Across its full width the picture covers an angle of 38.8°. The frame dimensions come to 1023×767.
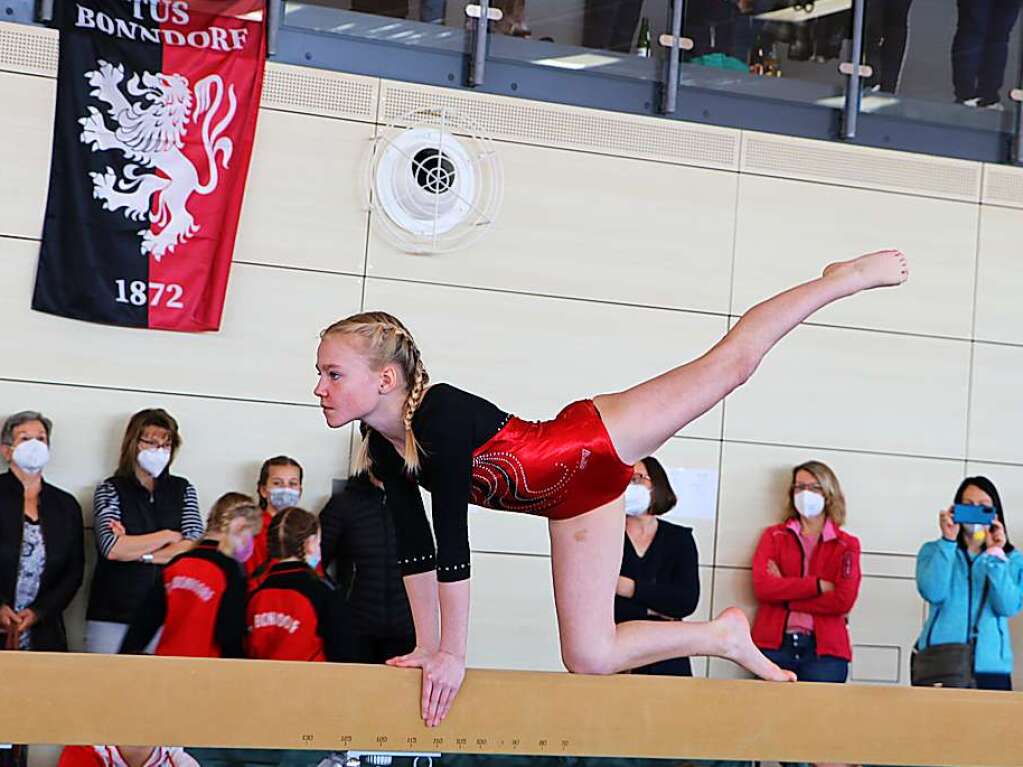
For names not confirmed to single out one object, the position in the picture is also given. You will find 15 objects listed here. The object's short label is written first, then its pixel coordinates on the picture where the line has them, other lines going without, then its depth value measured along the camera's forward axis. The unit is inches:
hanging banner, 302.2
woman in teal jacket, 312.3
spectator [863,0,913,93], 351.6
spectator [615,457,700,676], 299.7
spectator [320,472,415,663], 286.0
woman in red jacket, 326.3
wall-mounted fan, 324.8
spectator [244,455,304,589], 302.7
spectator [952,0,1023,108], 355.9
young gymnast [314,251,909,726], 161.3
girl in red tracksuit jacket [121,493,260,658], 238.8
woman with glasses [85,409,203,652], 290.5
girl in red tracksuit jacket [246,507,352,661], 242.2
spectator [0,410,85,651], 279.9
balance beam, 142.5
